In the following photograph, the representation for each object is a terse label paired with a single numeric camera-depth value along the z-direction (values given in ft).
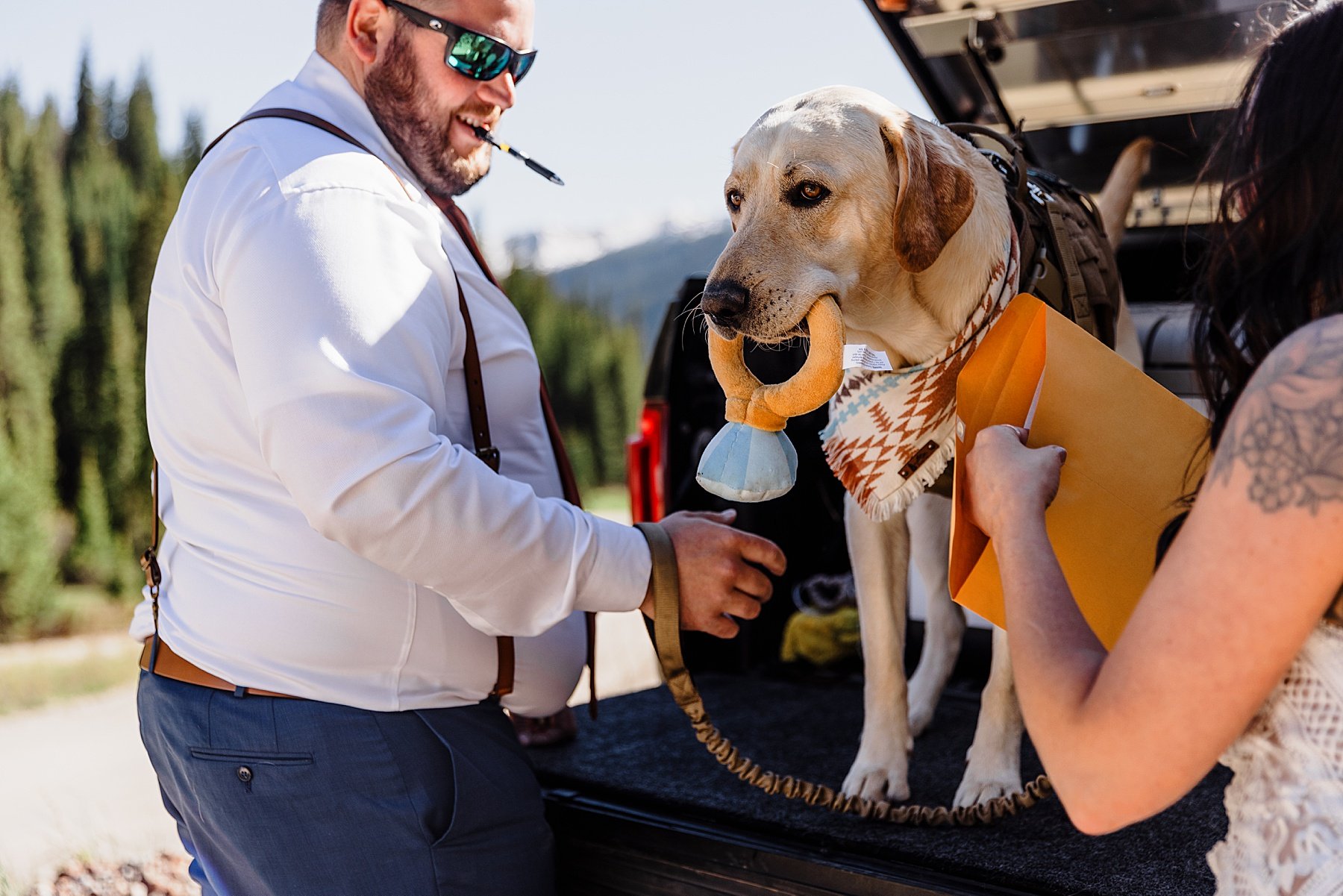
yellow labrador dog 6.84
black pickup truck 6.33
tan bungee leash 6.49
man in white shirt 5.63
